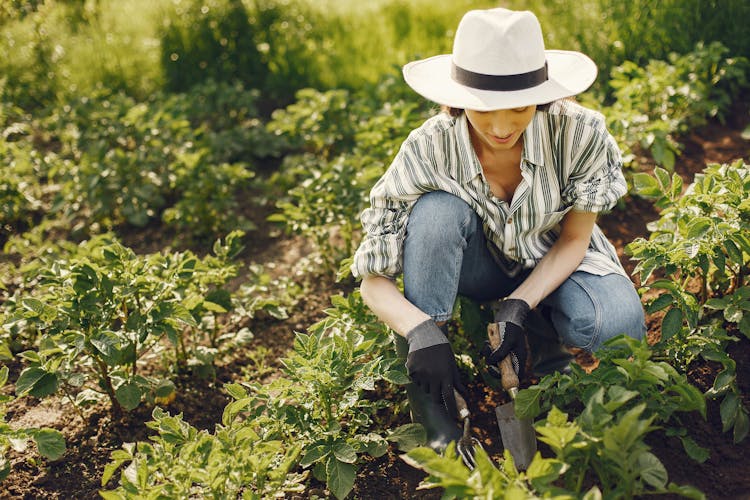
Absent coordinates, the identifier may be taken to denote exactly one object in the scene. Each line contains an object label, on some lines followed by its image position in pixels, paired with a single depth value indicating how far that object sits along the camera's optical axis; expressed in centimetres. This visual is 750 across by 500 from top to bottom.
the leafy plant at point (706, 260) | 197
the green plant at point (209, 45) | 438
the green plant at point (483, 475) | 150
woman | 190
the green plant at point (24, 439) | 199
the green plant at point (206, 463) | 170
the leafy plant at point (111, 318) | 220
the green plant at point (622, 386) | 169
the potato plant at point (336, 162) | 288
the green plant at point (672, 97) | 291
